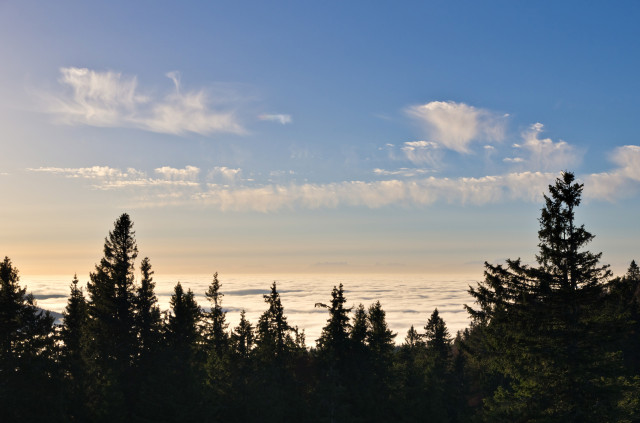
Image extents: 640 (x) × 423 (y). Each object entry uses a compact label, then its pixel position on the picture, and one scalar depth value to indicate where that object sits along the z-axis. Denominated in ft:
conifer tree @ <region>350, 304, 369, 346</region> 164.04
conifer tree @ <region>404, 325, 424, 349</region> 445.78
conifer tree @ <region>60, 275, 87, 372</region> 133.53
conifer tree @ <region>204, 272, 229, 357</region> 191.11
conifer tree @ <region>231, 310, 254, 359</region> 159.84
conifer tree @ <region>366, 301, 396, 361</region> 183.66
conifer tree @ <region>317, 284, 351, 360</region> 158.81
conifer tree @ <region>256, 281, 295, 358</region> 164.86
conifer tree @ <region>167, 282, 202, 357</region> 142.31
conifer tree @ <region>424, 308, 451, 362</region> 256.52
